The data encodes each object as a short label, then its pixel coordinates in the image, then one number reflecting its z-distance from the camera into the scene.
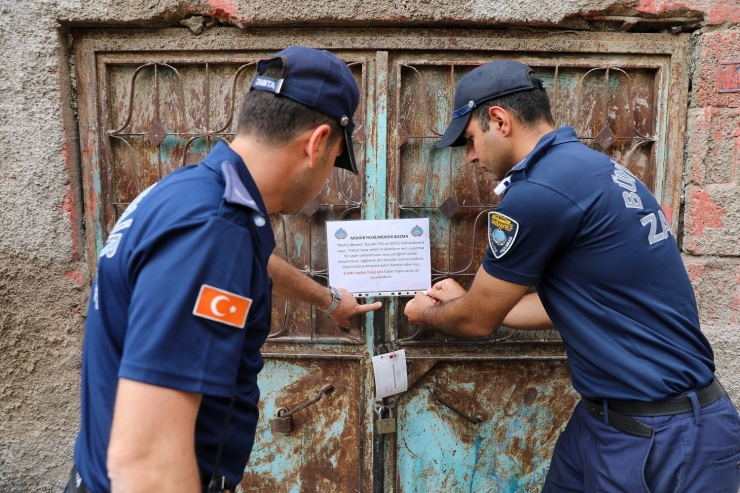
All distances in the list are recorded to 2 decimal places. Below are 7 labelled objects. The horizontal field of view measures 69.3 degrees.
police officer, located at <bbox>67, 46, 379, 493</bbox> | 0.96
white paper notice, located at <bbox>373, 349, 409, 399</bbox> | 2.21
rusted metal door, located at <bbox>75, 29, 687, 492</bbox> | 2.19
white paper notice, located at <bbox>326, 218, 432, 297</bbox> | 2.19
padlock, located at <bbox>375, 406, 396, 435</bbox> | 2.28
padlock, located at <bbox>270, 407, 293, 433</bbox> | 2.32
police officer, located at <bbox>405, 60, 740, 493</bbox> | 1.56
